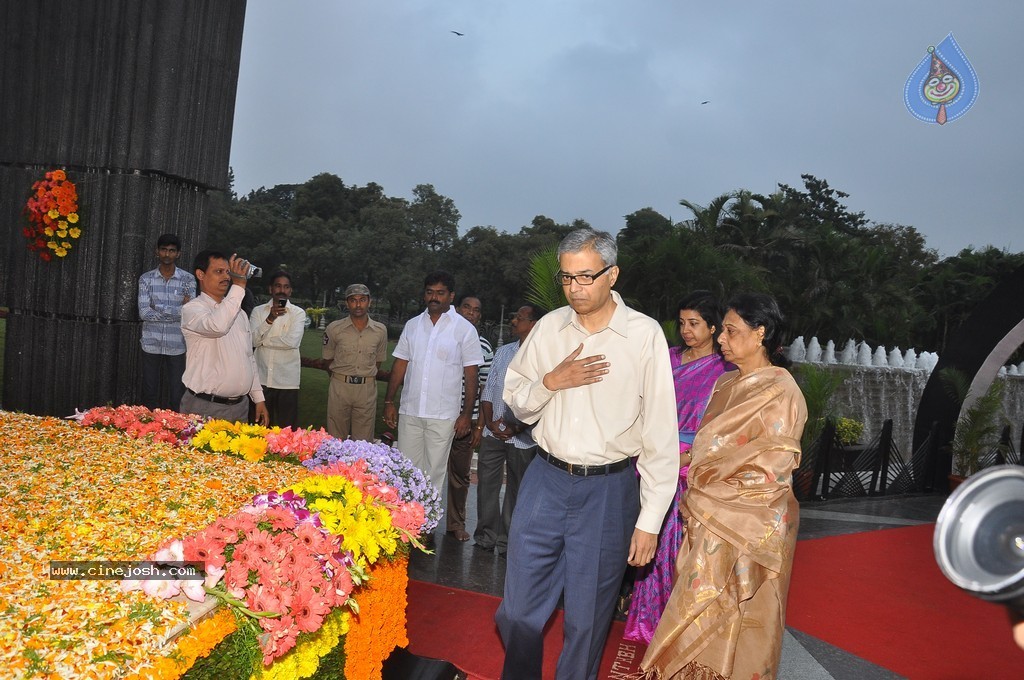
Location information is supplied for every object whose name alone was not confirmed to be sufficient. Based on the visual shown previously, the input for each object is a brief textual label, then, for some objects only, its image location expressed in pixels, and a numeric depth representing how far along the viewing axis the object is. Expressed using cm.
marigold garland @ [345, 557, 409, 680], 268
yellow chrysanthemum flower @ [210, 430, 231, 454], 354
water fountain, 1488
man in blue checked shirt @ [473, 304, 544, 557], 502
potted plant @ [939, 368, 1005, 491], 911
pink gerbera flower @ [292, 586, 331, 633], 215
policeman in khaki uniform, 617
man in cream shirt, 285
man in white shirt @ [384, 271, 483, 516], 532
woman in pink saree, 393
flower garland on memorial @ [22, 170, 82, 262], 595
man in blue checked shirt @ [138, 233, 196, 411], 572
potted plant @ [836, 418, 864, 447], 1078
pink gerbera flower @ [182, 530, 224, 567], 211
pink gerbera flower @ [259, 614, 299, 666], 208
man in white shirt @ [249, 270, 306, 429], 642
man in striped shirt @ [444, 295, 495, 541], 558
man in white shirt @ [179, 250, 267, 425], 421
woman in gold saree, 326
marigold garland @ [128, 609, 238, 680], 177
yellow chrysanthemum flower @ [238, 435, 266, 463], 347
